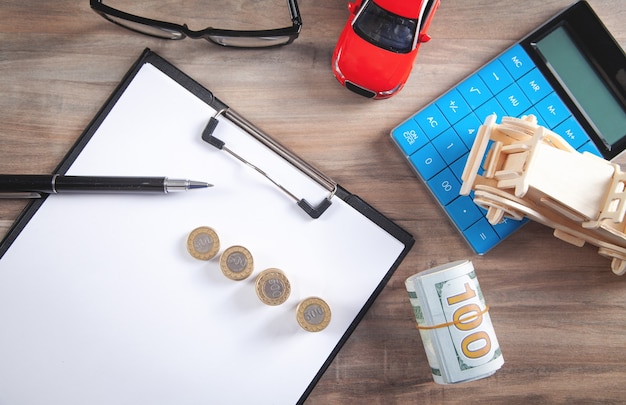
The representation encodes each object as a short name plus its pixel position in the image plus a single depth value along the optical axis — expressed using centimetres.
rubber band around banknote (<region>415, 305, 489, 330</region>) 67
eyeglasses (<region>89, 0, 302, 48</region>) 74
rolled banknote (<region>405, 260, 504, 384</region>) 67
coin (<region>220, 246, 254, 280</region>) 74
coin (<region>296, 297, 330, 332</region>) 74
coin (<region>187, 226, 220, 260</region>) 74
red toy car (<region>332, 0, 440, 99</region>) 74
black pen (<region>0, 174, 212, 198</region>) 73
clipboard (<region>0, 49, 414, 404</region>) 73
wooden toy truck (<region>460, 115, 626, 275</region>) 64
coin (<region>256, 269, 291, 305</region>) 74
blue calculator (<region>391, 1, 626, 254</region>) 77
